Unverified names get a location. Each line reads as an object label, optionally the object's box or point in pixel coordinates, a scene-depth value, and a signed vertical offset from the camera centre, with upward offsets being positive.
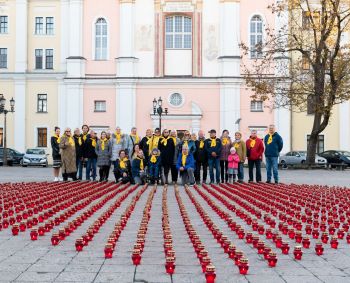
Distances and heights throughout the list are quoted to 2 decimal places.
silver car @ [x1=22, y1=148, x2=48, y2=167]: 47.44 -0.84
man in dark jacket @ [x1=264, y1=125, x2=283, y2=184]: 22.16 +0.04
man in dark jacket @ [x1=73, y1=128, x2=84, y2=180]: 22.92 -0.02
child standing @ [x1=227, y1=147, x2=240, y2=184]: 22.24 -0.47
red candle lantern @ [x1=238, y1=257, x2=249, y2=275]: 6.82 -1.20
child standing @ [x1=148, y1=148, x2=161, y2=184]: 22.00 -0.57
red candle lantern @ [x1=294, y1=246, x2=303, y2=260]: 7.76 -1.21
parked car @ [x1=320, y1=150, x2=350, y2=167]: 47.31 -0.54
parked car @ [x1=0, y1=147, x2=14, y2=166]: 48.72 -0.80
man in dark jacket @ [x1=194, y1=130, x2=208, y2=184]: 22.80 -0.21
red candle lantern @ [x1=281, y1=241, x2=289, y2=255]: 8.16 -1.21
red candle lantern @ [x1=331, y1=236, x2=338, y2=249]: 8.70 -1.23
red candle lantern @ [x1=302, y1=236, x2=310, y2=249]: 8.64 -1.21
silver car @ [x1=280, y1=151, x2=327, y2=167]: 48.26 -0.71
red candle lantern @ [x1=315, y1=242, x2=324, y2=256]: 8.12 -1.22
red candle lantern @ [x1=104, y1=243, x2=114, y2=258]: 7.82 -1.20
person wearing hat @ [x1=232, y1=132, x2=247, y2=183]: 22.73 -0.08
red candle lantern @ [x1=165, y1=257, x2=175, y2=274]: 6.86 -1.20
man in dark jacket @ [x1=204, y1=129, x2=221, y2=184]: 22.41 -0.13
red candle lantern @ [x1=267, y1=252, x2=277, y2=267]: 7.30 -1.21
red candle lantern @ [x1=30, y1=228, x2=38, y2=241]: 9.28 -1.21
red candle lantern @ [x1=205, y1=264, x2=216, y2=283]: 6.29 -1.18
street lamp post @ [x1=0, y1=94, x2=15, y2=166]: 44.55 +2.57
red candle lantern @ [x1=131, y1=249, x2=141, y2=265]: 7.40 -1.21
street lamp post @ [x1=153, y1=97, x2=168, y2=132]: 43.28 +2.83
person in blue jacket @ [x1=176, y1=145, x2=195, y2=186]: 22.02 -0.50
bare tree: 38.88 +5.00
